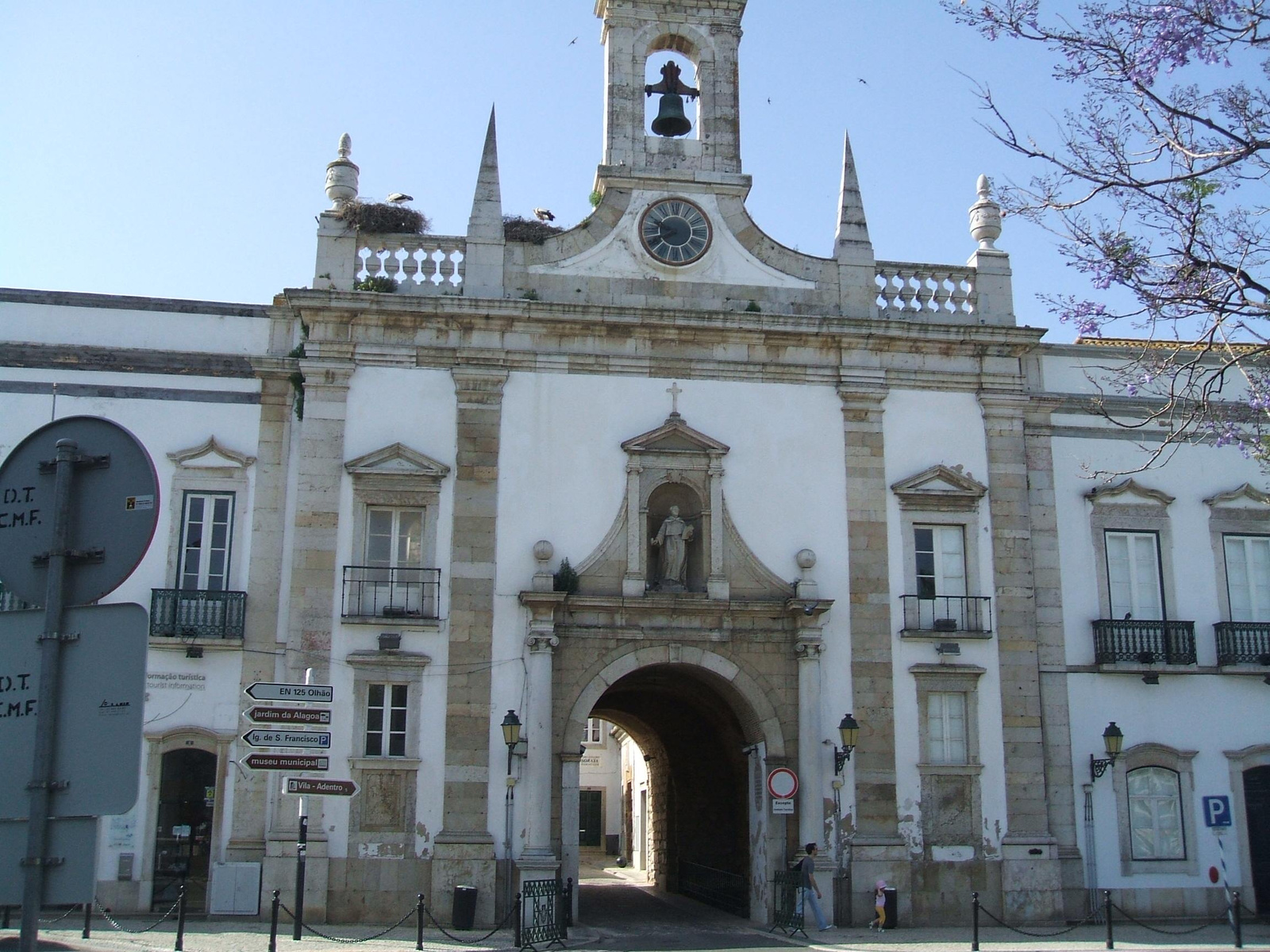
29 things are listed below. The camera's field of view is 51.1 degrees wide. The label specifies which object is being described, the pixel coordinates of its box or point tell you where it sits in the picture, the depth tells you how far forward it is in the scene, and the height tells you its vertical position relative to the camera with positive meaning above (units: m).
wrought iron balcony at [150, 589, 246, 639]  19.75 +2.43
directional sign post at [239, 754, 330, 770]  12.53 +0.16
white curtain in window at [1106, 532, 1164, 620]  21.86 +3.39
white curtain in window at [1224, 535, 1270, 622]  22.06 +3.41
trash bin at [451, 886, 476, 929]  18.47 -1.72
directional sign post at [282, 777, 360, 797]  13.28 -0.07
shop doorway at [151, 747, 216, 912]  19.19 -0.67
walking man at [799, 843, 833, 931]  18.81 -1.47
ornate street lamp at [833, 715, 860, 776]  19.61 +0.64
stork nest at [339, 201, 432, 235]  21.50 +8.93
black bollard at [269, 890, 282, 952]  14.03 -1.50
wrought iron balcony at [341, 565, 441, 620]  19.91 +2.77
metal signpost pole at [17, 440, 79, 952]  4.21 +0.22
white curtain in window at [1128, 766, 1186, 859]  20.94 -0.46
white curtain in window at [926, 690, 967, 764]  20.58 +0.87
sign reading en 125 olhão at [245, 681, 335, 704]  12.67 +0.83
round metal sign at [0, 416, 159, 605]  4.49 +0.90
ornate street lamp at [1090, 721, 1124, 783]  20.34 +0.53
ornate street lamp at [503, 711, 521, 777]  19.05 +0.73
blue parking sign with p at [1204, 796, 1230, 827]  16.70 -0.32
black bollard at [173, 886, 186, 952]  14.83 -1.58
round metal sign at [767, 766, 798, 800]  19.23 -0.02
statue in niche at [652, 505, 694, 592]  20.58 +3.53
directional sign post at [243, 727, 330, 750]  12.52 +0.38
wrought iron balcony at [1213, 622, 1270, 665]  21.52 +2.27
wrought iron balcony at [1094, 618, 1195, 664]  21.31 +2.26
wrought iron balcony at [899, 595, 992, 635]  20.86 +2.61
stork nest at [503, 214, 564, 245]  21.75 +8.87
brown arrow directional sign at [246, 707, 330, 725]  12.61 +0.61
